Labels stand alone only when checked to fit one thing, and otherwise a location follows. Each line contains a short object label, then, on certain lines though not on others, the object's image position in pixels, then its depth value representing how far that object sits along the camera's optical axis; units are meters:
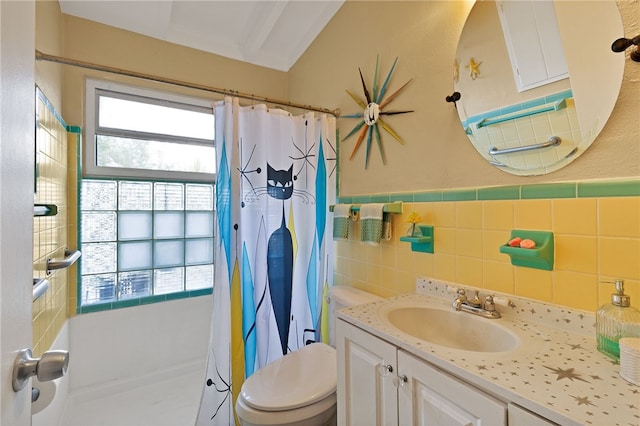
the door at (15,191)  0.44
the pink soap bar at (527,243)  0.98
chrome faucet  1.07
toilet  1.16
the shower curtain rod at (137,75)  1.32
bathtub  1.81
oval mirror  0.87
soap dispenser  0.73
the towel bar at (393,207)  1.51
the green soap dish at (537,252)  0.95
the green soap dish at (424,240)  1.32
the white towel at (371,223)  1.54
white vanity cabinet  0.69
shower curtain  1.56
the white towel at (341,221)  1.76
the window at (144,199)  1.98
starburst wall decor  1.59
